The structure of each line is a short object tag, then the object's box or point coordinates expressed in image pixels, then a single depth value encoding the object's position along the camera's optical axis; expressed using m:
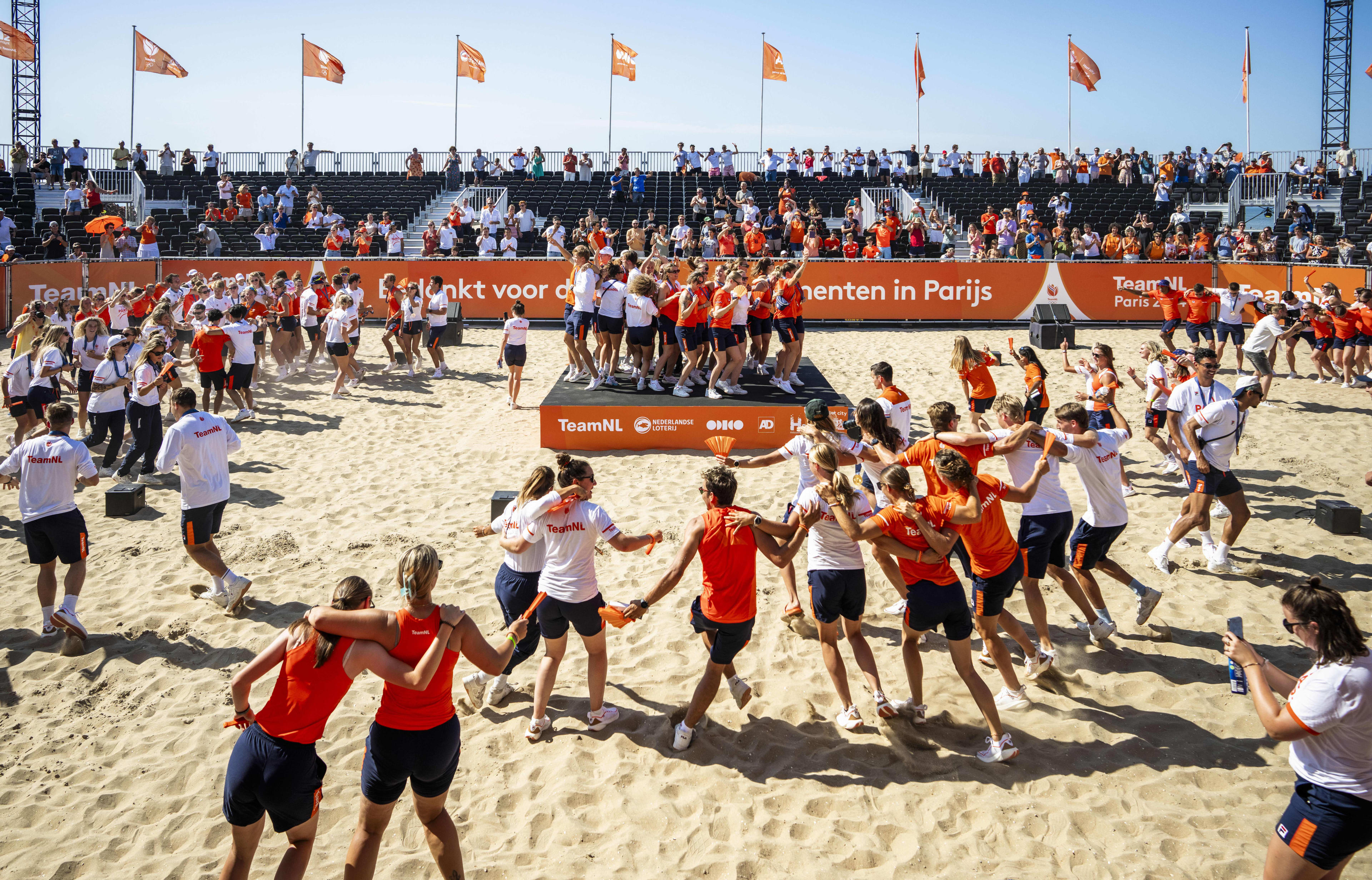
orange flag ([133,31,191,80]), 27.70
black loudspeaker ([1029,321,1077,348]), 17.11
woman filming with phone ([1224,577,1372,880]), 3.16
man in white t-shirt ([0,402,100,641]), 5.93
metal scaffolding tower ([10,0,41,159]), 26.98
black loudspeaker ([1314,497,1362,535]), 7.93
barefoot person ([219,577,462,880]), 3.45
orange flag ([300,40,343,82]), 30.66
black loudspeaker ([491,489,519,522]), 7.69
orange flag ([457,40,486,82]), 30.55
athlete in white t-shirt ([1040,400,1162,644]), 5.86
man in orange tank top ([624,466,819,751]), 4.64
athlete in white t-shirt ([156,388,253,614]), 6.40
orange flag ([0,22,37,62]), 25.94
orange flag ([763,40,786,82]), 30.53
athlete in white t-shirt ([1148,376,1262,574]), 6.98
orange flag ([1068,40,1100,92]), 30.22
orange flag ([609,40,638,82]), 30.66
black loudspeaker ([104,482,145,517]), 8.47
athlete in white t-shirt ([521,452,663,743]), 4.80
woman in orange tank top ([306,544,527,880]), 3.51
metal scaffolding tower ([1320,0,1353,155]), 31.33
